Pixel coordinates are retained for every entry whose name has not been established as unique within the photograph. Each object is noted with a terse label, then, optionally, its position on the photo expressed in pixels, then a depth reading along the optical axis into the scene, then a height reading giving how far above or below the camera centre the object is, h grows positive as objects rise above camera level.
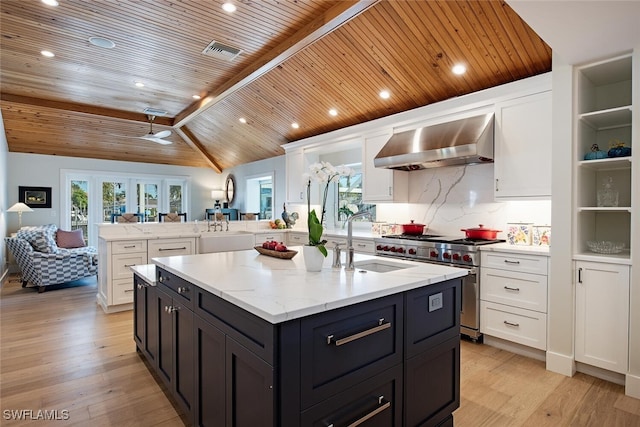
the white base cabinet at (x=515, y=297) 2.88 -0.72
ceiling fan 5.93 +1.32
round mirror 8.95 +0.65
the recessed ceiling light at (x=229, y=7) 3.06 +1.84
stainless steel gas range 3.24 -0.44
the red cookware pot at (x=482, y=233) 3.53 -0.20
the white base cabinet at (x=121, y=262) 4.10 -0.59
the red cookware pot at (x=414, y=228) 4.14 -0.17
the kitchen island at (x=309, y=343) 1.27 -0.57
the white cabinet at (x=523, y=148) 3.03 +0.60
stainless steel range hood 3.26 +0.69
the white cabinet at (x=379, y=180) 4.36 +0.43
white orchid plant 1.87 +0.20
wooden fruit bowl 2.41 -0.28
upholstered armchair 5.08 -0.71
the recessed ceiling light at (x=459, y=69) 3.39 +1.42
